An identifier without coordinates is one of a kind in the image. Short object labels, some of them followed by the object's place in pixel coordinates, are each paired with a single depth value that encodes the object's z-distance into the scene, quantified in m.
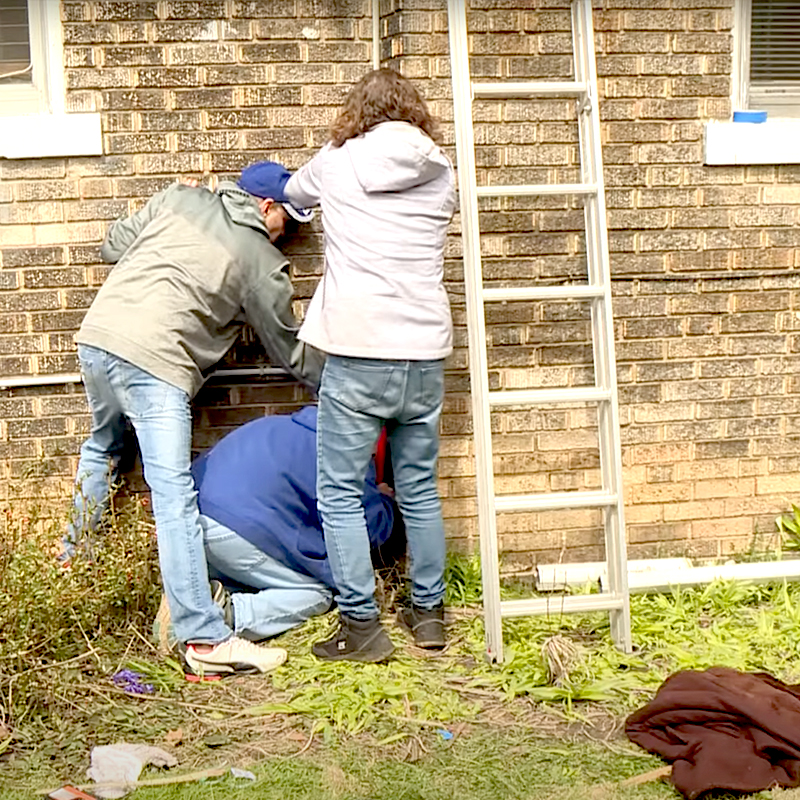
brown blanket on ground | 3.28
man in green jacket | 4.09
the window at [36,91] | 4.53
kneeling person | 4.25
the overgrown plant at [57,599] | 3.78
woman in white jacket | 3.98
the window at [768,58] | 4.84
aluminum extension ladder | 4.16
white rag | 3.35
